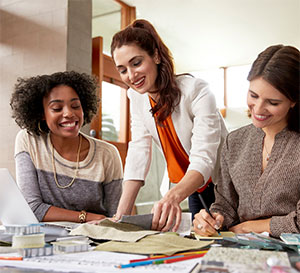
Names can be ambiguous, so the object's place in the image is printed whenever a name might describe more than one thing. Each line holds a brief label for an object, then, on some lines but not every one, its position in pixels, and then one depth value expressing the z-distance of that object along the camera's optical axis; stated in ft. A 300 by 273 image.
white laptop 3.16
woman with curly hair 4.91
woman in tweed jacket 3.46
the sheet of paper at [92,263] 1.81
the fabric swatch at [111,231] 2.50
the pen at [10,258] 2.06
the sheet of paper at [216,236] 2.72
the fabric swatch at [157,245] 2.15
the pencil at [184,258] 1.94
